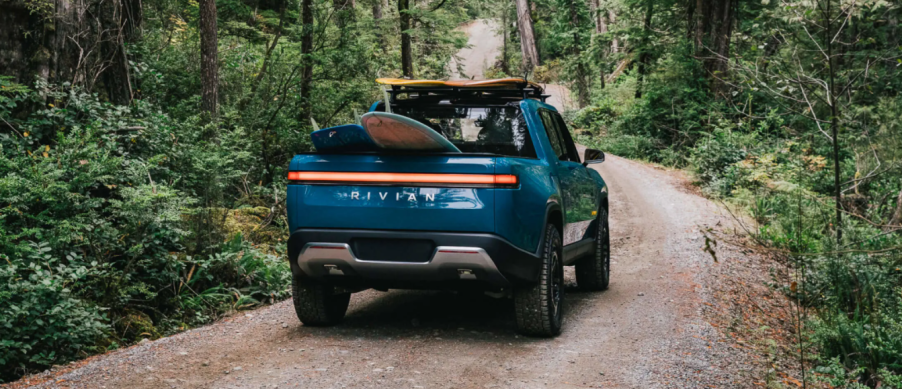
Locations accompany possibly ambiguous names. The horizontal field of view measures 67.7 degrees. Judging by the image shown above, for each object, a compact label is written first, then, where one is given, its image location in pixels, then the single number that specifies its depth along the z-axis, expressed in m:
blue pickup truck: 5.04
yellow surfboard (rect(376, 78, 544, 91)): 5.98
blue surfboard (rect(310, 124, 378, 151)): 5.25
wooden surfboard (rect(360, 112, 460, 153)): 4.86
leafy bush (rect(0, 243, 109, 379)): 5.28
